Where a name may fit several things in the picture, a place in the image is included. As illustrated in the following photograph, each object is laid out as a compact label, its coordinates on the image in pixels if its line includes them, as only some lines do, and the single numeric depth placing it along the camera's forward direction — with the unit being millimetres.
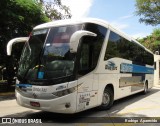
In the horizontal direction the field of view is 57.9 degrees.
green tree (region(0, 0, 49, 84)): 8002
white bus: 4055
